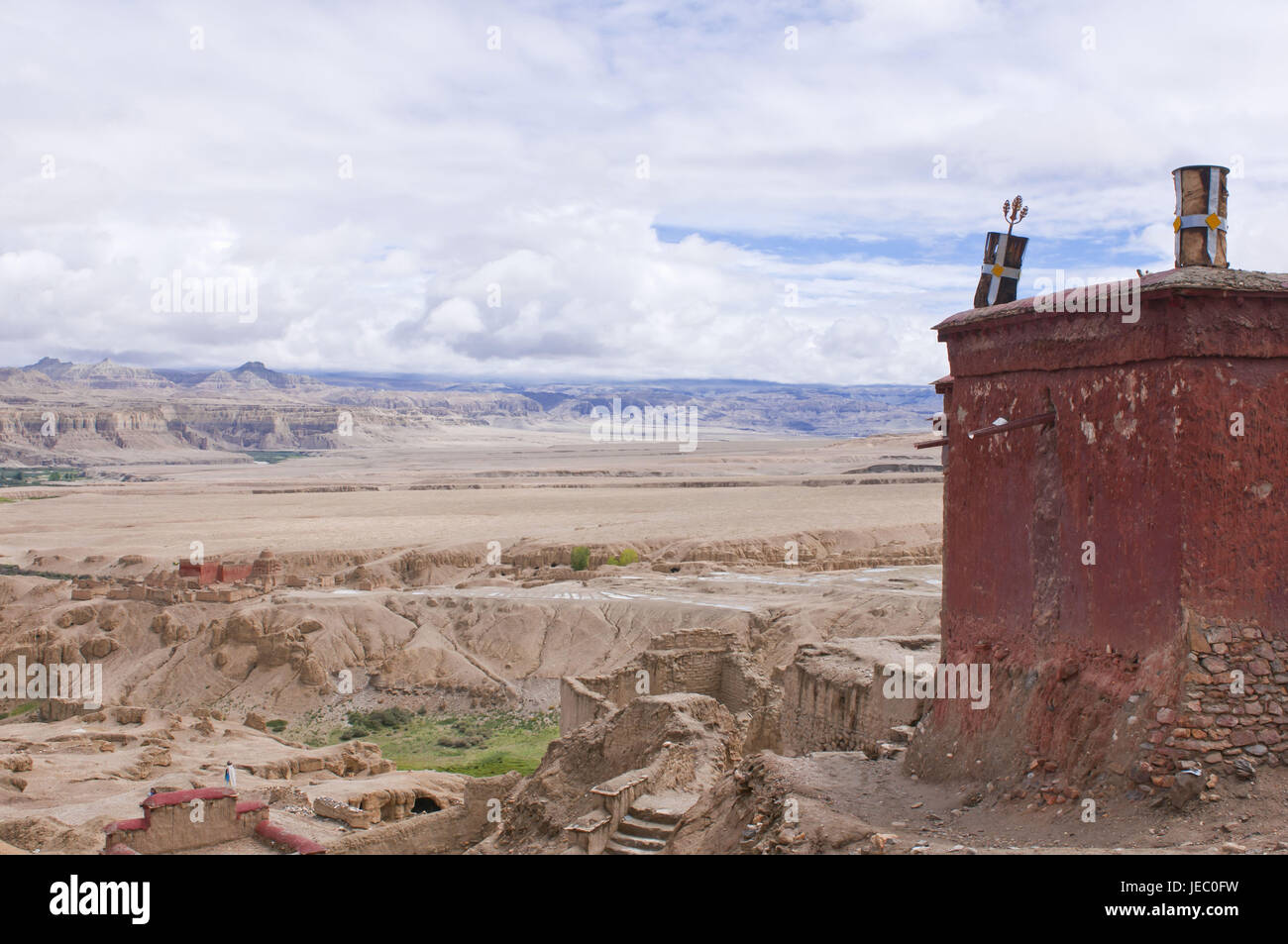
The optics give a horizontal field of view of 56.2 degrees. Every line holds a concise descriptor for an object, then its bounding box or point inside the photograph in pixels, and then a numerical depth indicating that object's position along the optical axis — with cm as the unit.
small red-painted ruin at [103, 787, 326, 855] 1703
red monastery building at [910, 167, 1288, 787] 841
